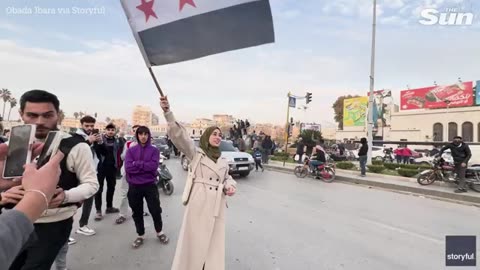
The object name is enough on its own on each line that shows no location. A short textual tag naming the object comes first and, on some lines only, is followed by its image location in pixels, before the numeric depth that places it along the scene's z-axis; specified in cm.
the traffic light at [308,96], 2580
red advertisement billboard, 4725
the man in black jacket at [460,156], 965
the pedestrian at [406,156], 2191
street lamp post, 1692
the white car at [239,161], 1223
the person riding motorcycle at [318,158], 1280
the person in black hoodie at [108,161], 579
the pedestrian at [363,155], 1332
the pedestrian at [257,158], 1523
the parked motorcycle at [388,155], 2437
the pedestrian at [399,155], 2229
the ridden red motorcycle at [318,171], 1248
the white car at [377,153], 2575
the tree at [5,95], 7556
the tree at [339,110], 6971
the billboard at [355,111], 5700
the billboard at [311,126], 3422
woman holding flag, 301
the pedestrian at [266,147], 1823
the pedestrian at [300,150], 1812
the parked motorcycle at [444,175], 995
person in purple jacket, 452
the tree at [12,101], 7381
